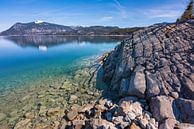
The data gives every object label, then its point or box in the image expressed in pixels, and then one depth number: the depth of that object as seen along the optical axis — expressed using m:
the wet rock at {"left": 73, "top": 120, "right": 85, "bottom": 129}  5.79
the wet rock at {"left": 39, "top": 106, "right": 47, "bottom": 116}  7.23
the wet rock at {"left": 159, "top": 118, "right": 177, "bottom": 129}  4.80
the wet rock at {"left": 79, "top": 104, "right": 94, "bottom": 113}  6.95
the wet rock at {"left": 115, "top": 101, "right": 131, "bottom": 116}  5.63
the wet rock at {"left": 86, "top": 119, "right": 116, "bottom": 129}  4.90
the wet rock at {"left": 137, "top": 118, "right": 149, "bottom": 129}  4.79
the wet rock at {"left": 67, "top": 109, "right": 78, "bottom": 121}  6.60
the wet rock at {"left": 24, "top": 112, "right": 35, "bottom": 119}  7.01
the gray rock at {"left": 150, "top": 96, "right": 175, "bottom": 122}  5.36
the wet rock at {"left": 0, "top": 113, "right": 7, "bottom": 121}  7.22
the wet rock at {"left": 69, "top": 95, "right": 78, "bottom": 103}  8.23
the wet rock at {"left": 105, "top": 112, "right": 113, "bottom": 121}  5.78
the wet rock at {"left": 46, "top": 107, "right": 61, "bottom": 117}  7.09
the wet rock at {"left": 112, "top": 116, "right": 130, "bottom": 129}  5.01
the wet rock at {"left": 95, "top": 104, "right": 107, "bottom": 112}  6.57
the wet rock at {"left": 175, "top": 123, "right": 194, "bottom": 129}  4.54
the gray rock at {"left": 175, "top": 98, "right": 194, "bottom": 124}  5.17
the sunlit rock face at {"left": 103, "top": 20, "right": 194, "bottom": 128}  5.72
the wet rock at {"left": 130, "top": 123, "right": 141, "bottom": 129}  4.70
